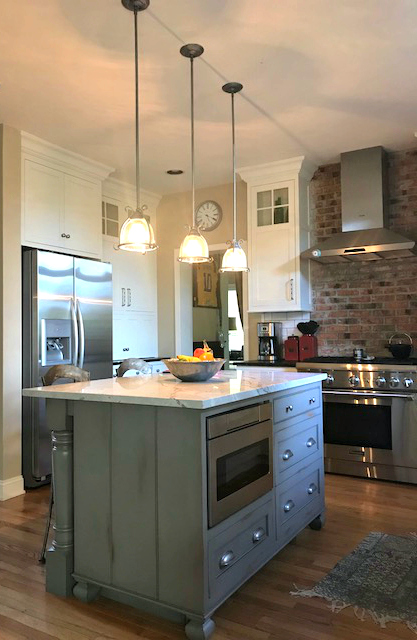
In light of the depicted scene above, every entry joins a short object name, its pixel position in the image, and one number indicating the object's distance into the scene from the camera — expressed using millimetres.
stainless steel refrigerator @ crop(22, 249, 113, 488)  3883
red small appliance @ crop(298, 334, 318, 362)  4766
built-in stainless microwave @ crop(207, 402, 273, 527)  2002
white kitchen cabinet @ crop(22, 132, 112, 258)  4023
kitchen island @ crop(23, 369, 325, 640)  1952
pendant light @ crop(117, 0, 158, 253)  2562
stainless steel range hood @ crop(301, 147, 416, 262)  4352
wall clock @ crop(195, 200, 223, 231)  5488
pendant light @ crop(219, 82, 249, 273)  3154
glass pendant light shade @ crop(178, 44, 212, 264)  2859
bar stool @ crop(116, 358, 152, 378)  3064
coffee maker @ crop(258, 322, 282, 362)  4988
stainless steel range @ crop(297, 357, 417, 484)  3943
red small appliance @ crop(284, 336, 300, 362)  4824
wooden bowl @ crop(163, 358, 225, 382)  2537
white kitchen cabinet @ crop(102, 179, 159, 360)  5238
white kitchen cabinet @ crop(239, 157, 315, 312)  4758
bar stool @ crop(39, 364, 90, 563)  2607
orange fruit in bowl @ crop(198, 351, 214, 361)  2677
